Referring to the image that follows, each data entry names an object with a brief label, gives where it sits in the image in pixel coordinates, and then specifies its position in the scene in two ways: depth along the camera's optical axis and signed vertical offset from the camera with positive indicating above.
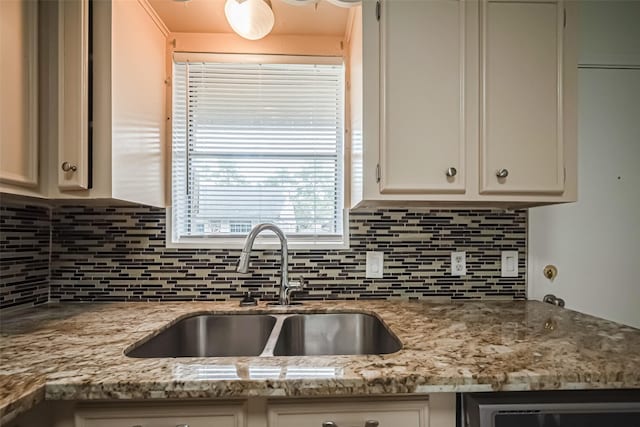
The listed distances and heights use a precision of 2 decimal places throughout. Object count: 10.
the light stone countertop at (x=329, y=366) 0.77 -0.38
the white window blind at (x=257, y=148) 1.66 +0.33
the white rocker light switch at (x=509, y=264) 1.67 -0.24
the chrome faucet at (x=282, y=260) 1.44 -0.20
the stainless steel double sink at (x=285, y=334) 1.41 -0.50
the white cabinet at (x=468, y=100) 1.29 +0.44
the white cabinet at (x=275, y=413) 0.82 -0.48
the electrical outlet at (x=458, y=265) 1.66 -0.24
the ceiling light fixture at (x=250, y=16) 1.38 +0.82
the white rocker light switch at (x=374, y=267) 1.64 -0.25
